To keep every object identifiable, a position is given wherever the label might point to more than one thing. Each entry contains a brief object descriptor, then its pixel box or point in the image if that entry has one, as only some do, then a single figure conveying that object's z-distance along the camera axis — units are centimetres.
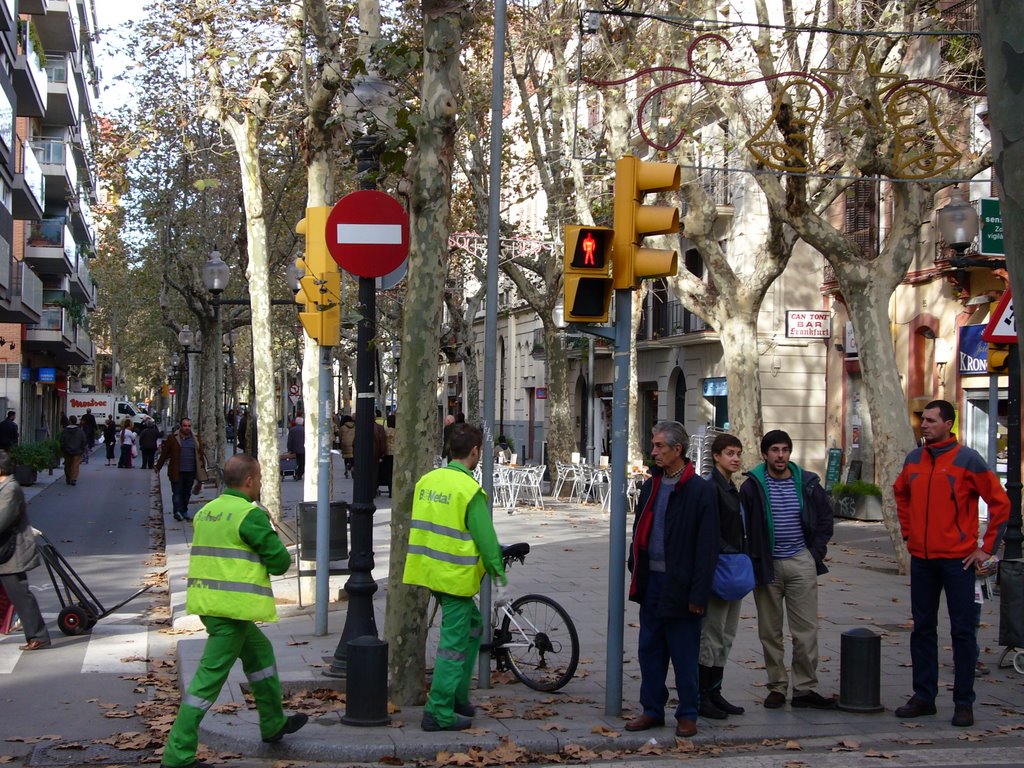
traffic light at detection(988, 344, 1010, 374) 1110
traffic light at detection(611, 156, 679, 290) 780
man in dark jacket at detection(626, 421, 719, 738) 722
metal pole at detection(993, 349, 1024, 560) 1055
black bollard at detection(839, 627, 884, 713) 804
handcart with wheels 1119
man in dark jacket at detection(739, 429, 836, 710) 799
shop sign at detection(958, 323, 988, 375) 1397
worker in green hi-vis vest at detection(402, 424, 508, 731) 722
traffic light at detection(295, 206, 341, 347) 1042
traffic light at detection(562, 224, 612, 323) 774
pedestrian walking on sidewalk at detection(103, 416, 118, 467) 5003
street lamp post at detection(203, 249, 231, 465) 2439
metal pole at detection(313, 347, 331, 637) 1049
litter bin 1186
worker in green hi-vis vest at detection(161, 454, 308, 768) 659
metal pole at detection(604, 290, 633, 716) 772
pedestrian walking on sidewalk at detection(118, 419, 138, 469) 4566
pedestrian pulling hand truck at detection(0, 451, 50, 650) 1051
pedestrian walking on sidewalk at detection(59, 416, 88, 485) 3372
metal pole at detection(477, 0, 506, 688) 866
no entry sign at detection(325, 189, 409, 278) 870
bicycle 862
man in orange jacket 776
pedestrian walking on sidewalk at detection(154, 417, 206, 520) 2255
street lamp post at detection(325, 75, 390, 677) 852
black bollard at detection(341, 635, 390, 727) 729
